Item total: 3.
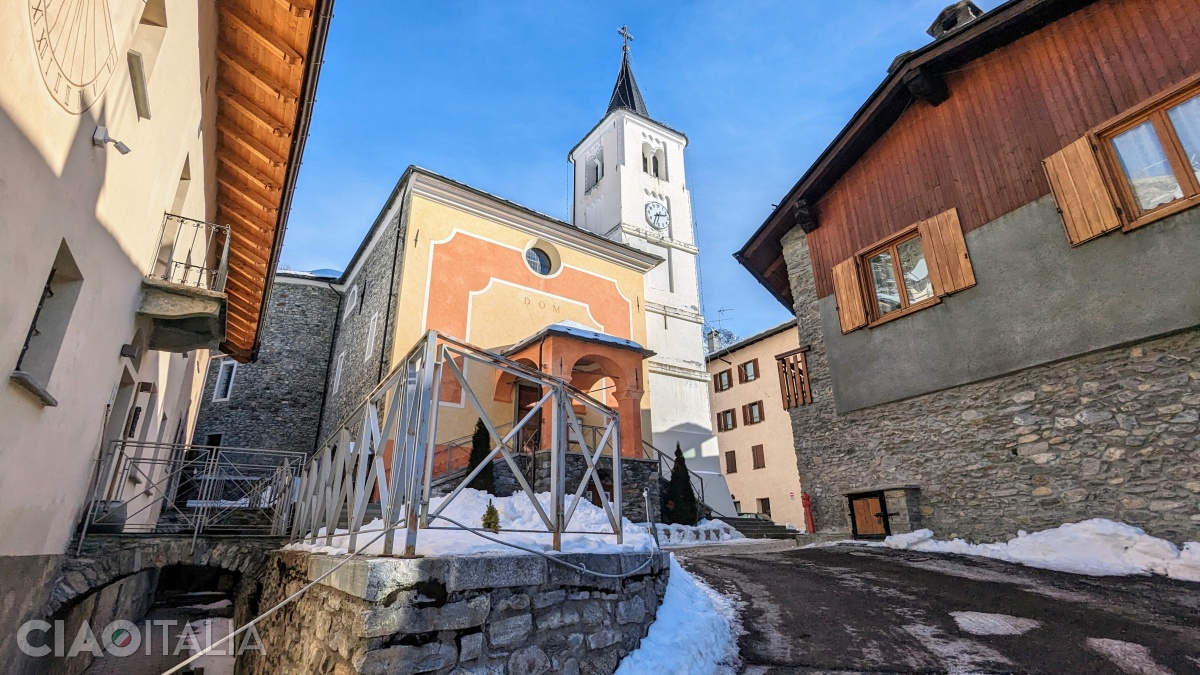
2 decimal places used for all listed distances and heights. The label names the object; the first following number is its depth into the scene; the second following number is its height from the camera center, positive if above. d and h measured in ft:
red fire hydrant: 32.07 +0.14
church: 45.09 +19.60
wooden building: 20.34 +9.72
